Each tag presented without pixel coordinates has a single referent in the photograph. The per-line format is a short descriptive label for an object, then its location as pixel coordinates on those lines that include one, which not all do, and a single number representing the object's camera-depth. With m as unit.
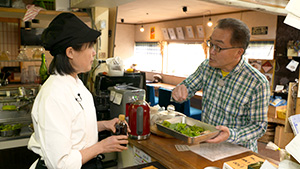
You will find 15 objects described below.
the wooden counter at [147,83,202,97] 6.93
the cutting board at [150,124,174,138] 1.79
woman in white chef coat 1.12
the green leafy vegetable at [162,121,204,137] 1.52
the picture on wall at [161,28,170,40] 7.80
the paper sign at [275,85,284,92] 4.74
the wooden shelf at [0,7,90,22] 2.78
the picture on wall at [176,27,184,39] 7.20
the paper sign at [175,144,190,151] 1.61
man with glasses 1.65
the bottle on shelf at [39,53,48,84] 3.07
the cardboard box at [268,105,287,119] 4.29
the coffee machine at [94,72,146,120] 2.65
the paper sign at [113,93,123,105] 2.37
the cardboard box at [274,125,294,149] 4.24
